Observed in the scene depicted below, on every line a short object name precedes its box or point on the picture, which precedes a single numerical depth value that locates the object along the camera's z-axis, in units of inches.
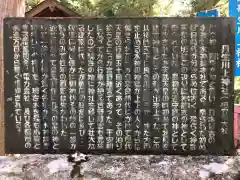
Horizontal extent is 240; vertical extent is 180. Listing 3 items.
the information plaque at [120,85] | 81.1
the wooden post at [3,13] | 103.7
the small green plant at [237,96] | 200.3
